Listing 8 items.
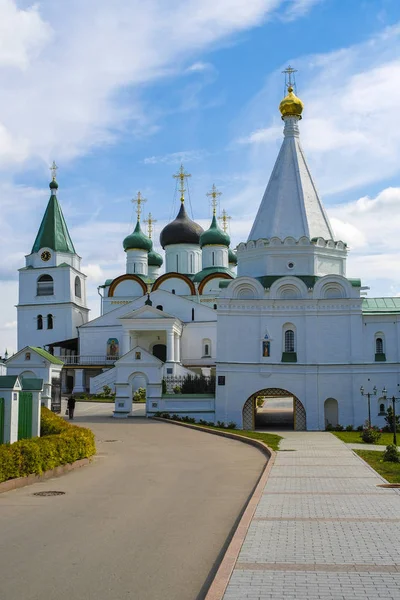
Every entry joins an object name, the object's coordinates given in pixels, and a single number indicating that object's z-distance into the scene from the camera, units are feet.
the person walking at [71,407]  87.30
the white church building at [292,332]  84.84
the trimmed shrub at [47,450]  36.11
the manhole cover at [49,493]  34.31
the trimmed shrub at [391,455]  47.42
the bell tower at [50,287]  150.51
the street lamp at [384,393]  81.74
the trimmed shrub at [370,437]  65.00
